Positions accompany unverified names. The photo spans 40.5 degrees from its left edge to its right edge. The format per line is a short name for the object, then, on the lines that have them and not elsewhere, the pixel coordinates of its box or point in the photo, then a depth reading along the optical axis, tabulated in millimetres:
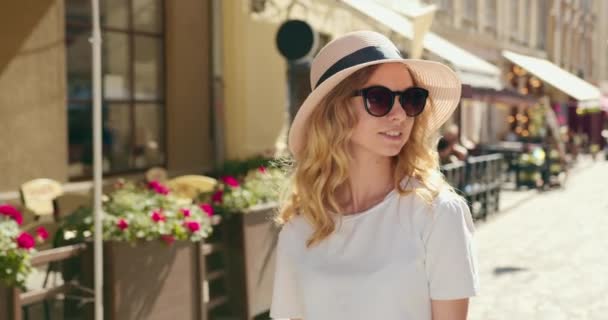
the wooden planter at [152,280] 4629
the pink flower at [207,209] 5465
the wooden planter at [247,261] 5863
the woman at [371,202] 2053
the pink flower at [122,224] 4707
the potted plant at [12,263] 3979
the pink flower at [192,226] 5129
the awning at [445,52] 9258
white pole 4152
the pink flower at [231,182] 6016
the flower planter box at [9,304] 3996
